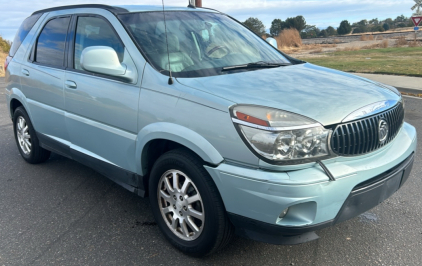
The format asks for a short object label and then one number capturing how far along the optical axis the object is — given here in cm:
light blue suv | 242
